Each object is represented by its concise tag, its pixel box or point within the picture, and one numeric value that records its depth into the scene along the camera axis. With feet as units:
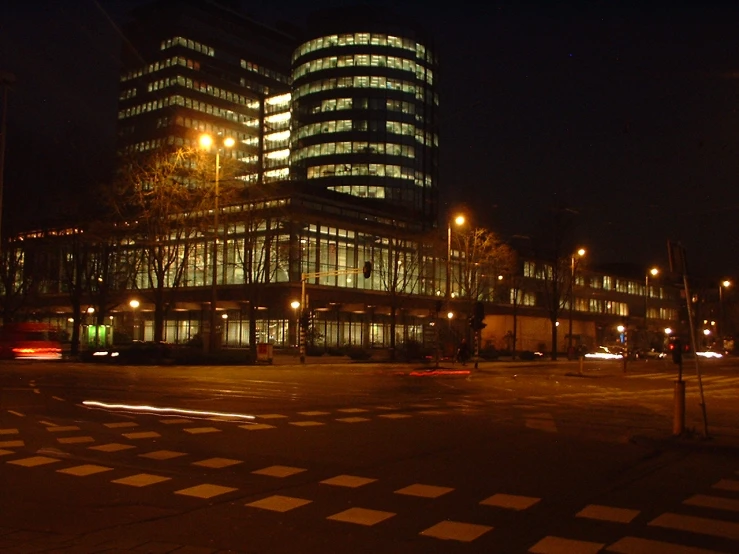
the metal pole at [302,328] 170.71
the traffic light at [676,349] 51.09
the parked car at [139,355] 161.27
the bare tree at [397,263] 223.71
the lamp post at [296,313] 214.90
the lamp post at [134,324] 256.44
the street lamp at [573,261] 215.10
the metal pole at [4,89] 86.89
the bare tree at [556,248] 223.71
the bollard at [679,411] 46.21
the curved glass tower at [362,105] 399.44
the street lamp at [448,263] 159.72
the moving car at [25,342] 159.63
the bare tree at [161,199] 146.00
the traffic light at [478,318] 139.44
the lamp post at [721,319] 345.00
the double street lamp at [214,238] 122.21
